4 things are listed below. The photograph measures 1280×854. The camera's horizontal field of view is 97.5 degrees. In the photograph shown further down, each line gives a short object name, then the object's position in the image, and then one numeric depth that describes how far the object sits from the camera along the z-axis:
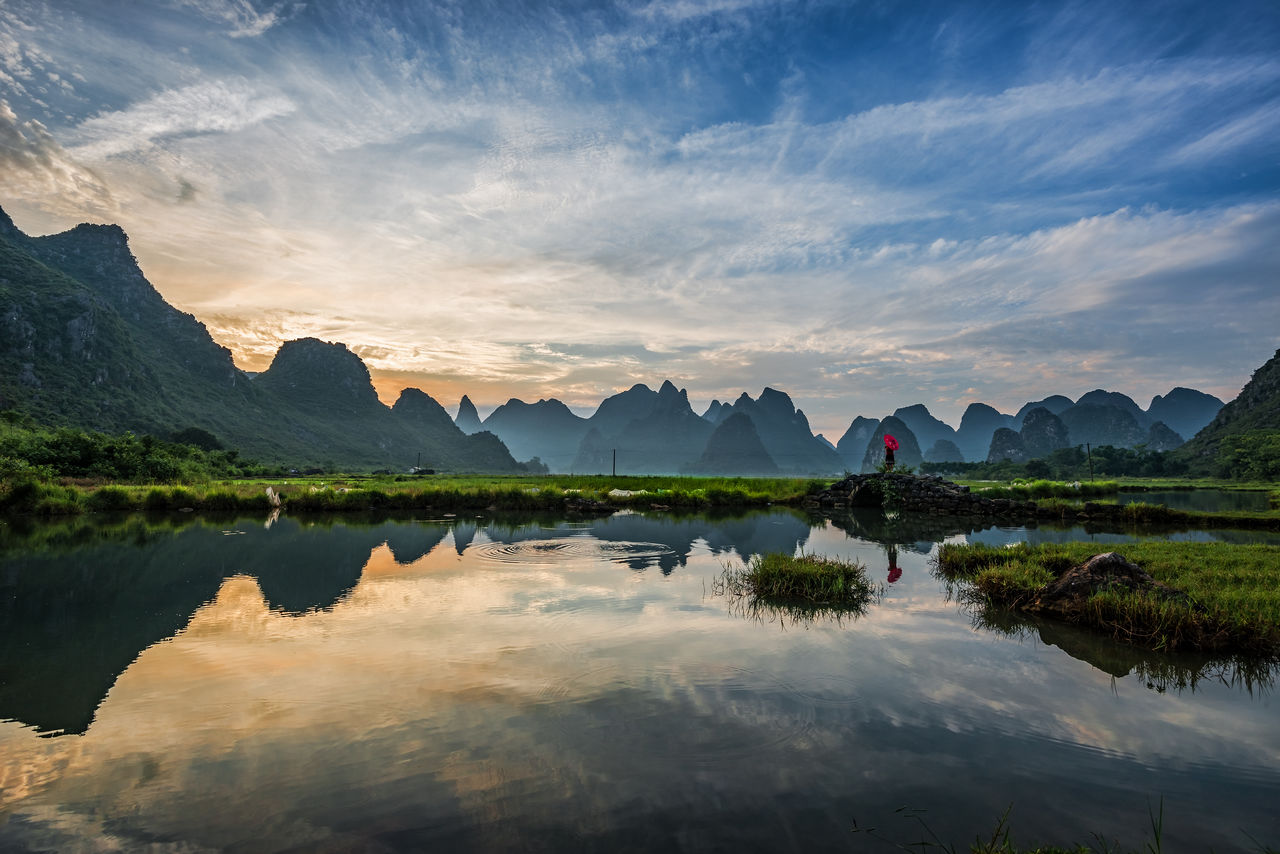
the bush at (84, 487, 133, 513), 25.23
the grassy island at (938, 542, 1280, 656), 7.89
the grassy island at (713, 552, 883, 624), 10.08
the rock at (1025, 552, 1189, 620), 9.12
